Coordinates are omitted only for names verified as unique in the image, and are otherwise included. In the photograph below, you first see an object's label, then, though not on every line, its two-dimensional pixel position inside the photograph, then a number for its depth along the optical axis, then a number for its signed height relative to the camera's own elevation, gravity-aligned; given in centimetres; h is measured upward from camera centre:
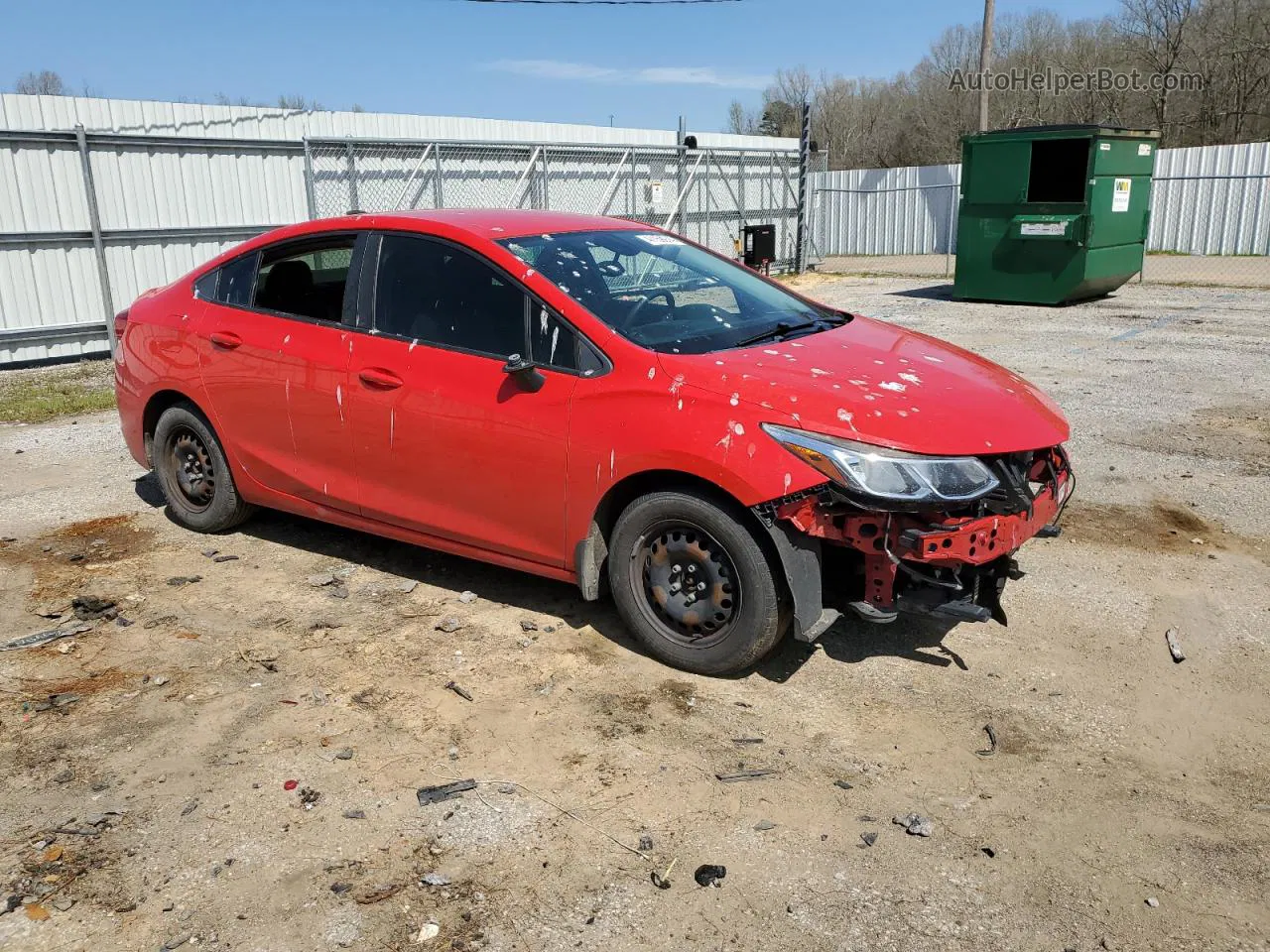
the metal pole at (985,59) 2534 +337
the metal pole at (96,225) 1200 -10
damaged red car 363 -83
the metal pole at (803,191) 2151 +24
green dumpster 1444 -19
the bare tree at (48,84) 3975 +514
